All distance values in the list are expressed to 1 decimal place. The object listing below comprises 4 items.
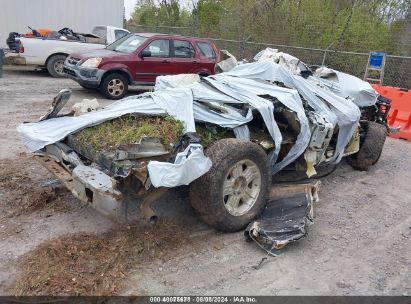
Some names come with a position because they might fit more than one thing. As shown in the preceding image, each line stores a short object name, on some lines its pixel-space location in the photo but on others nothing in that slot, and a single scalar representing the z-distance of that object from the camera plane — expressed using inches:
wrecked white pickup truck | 136.0
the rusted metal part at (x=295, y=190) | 177.3
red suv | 398.6
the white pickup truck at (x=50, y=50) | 500.5
